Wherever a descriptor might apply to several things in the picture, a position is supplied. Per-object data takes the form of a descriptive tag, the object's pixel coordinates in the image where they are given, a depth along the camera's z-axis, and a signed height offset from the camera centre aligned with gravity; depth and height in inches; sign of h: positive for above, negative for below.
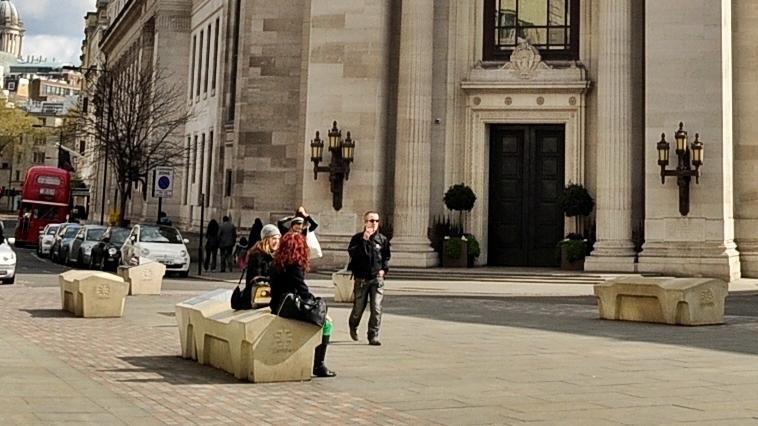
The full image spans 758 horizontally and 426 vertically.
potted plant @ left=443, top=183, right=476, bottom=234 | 1176.2 +84.7
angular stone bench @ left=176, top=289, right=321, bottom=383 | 406.0 -33.7
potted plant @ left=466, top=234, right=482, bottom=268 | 1174.3 +24.9
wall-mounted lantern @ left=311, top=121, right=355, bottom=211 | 1176.8 +128.3
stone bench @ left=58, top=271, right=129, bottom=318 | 671.8 -23.6
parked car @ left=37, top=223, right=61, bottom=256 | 1862.7 +36.7
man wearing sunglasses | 544.1 -0.9
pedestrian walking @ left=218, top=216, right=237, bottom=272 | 1336.1 +32.6
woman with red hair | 416.2 -2.0
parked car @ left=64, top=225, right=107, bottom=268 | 1419.8 +23.1
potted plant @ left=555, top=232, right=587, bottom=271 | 1128.8 +22.6
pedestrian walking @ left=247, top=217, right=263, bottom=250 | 872.3 +26.1
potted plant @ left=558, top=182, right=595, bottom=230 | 1141.1 +81.6
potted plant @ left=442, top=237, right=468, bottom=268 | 1169.4 +20.6
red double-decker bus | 2295.8 +139.0
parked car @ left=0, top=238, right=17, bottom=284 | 997.2 -7.6
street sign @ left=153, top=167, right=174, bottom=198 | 1327.5 +105.0
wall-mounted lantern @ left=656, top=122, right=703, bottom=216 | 1068.5 +122.9
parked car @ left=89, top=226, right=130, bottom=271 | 1309.1 +13.1
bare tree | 1925.4 +286.6
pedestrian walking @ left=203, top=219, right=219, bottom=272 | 1359.5 +25.9
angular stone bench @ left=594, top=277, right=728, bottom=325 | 682.2 -17.2
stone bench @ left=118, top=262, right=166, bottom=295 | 894.4 -14.8
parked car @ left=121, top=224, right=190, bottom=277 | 1203.9 +16.7
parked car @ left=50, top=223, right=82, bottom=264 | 1582.2 +28.8
